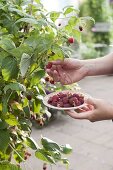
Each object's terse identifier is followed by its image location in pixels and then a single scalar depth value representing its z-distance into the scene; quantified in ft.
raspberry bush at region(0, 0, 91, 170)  3.04
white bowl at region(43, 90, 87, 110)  4.11
